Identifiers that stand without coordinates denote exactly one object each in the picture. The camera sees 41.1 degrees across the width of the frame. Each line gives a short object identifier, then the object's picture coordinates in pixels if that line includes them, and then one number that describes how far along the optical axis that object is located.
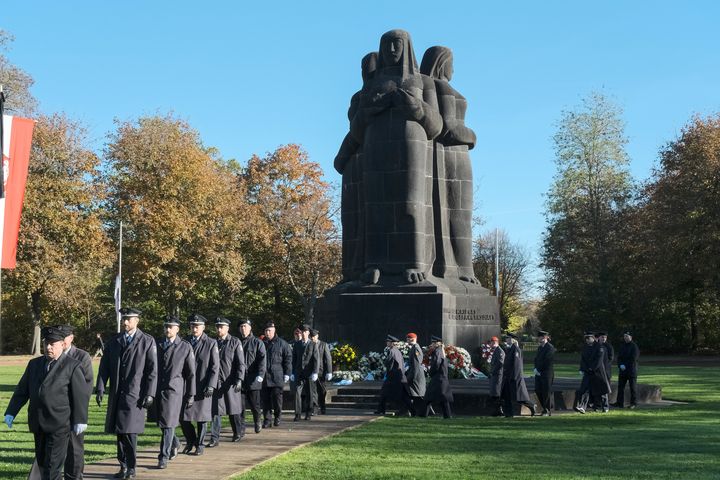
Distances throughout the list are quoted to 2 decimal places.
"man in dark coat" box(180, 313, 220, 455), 13.27
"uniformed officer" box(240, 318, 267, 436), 16.17
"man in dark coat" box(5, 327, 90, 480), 9.57
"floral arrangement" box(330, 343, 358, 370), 23.61
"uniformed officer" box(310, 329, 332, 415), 19.02
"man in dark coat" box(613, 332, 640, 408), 21.56
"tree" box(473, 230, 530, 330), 77.25
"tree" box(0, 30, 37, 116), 52.00
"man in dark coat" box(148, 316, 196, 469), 12.27
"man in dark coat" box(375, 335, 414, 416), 19.05
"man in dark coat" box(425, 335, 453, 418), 18.67
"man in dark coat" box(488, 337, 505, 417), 18.89
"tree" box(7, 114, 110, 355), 51.53
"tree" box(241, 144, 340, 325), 59.31
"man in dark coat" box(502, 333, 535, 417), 18.92
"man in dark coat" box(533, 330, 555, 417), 19.52
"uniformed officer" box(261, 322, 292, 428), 17.14
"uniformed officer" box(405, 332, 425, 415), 18.92
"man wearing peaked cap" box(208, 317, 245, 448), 14.47
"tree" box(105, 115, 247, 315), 55.81
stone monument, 24.17
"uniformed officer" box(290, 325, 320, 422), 18.34
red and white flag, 14.11
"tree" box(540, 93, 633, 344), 58.00
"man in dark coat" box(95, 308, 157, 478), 11.33
